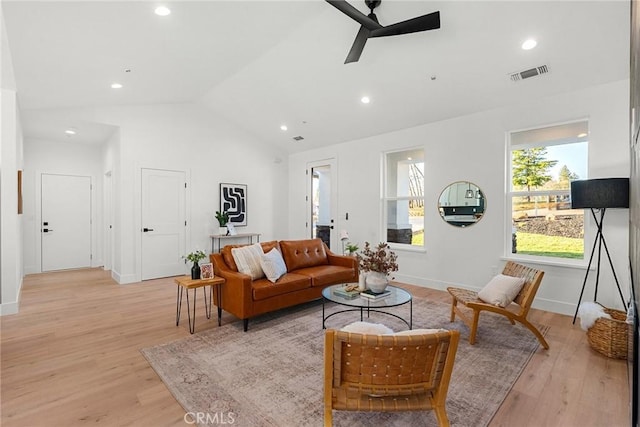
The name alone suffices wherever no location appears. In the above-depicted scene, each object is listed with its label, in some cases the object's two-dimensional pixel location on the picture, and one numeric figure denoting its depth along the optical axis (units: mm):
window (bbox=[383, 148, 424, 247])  5379
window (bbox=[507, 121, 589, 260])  3805
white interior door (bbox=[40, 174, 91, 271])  6211
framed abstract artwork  6621
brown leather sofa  3207
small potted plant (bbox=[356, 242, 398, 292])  3205
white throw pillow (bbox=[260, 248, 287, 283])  3529
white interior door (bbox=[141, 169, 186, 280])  5633
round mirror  4523
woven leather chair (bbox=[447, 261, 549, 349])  2842
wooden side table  3218
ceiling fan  2527
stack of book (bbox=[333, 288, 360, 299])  3177
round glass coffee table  2934
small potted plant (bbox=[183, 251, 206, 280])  3342
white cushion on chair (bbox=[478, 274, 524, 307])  3041
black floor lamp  2982
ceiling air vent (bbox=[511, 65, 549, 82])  3449
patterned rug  1923
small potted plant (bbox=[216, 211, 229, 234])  6344
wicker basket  2561
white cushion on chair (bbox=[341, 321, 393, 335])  1785
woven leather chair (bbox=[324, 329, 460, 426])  1372
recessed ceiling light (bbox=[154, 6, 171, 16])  2801
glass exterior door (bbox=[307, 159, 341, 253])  6652
